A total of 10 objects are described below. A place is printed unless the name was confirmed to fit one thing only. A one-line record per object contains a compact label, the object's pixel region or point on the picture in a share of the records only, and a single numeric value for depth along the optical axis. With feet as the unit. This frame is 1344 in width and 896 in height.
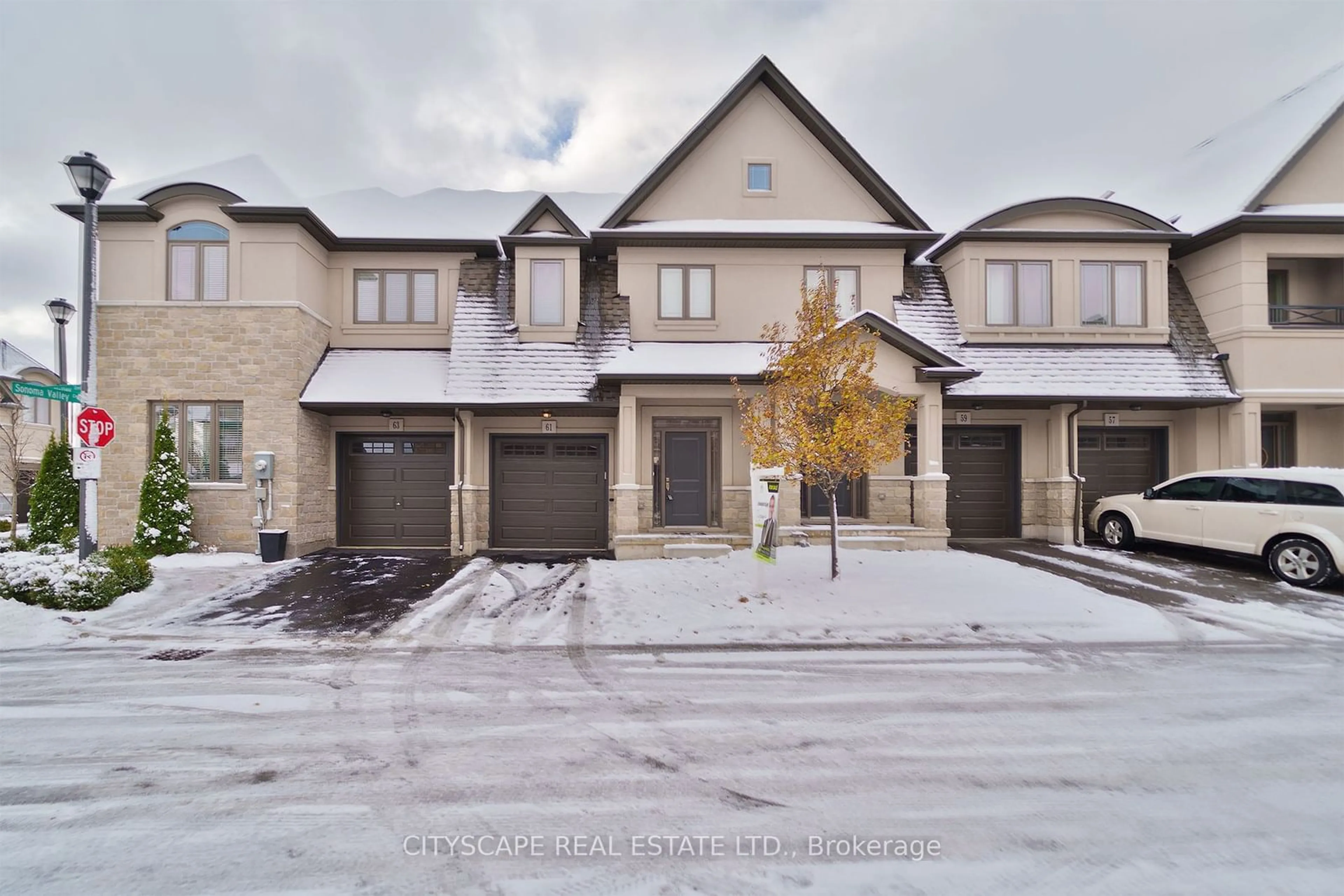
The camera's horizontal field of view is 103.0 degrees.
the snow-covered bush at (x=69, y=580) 24.22
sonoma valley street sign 24.09
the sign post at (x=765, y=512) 25.88
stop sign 27.61
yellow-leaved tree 25.95
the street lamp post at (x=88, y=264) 27.71
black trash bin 36.04
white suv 28.60
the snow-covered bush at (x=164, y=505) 35.50
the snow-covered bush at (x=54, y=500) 36.70
